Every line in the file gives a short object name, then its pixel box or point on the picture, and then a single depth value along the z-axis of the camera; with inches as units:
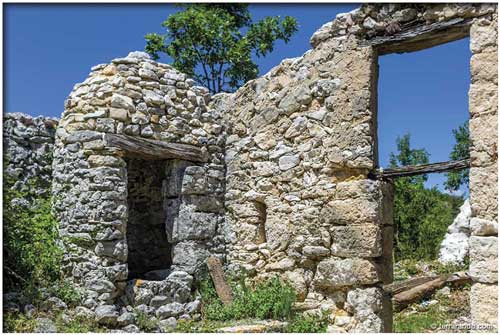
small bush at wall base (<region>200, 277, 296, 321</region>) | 266.5
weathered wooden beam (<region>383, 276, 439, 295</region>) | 371.9
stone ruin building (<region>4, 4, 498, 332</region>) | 228.5
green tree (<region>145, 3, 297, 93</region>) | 550.0
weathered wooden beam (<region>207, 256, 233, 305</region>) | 287.3
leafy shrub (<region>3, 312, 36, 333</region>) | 226.4
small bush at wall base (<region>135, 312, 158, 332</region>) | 261.1
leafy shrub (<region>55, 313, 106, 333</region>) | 236.5
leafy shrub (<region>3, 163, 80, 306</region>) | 253.1
